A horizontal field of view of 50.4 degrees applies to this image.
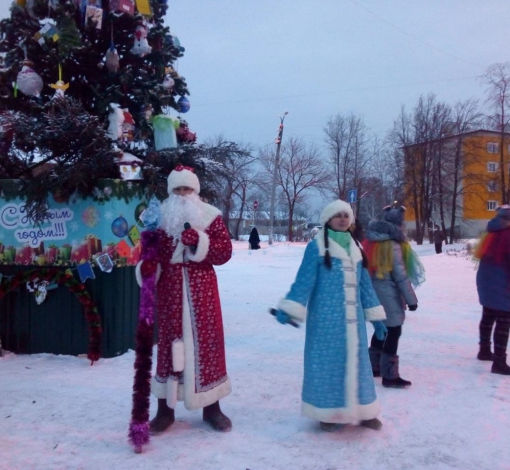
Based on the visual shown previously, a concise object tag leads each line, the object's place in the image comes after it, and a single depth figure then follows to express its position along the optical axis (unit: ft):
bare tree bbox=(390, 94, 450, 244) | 123.03
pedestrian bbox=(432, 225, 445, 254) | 89.94
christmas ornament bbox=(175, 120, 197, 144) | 23.30
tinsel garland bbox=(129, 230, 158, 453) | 12.75
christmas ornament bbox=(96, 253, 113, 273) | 20.13
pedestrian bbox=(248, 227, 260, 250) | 92.12
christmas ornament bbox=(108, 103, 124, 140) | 20.79
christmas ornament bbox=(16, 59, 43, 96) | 20.43
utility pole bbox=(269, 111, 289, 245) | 111.24
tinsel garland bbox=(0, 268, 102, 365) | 19.79
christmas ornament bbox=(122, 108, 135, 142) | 21.16
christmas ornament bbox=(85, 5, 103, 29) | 20.94
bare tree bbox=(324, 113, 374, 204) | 149.48
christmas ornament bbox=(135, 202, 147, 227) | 21.29
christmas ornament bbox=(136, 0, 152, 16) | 21.75
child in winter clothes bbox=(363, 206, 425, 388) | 17.24
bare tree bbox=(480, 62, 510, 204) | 105.29
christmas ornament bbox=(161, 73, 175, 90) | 23.37
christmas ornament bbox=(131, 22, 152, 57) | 21.98
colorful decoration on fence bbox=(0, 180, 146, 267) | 20.24
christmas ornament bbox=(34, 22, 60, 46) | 20.79
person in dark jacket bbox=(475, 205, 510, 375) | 19.01
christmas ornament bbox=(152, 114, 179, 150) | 21.81
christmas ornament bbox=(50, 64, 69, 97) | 20.41
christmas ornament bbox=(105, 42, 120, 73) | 21.49
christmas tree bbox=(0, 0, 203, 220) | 19.01
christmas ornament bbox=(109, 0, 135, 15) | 21.08
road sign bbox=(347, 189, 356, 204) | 66.64
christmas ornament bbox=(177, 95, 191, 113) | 25.14
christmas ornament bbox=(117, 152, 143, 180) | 19.86
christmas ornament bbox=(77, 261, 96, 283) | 20.06
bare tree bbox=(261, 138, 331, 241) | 155.33
